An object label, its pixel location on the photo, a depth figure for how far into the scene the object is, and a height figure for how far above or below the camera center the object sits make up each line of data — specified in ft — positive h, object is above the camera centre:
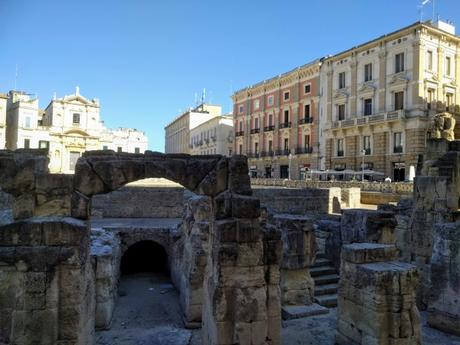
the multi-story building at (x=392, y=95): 94.99 +23.51
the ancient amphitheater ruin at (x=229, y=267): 16.35 -4.89
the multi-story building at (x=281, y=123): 129.80 +21.43
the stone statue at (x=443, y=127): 36.63 +5.26
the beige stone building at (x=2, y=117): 143.13 +21.60
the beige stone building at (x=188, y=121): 215.51 +33.04
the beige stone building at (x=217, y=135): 181.88 +20.66
